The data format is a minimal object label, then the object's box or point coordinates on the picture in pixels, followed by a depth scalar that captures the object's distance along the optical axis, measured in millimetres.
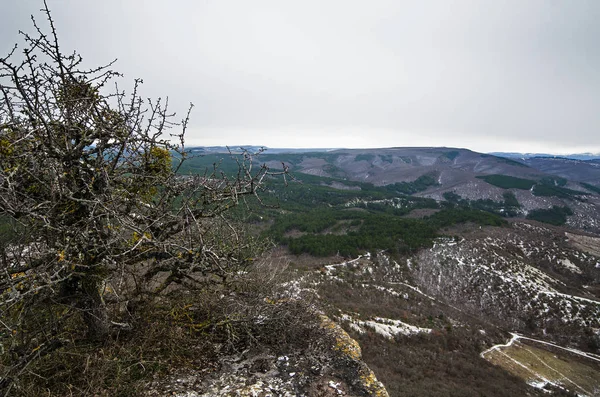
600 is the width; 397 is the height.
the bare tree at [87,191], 3188
